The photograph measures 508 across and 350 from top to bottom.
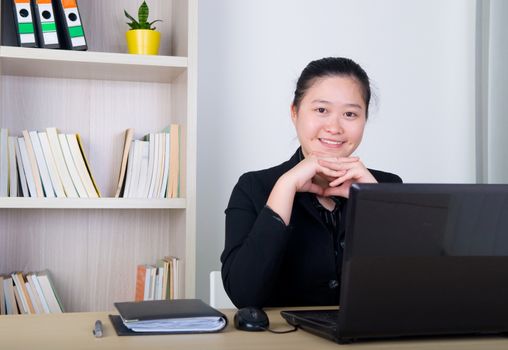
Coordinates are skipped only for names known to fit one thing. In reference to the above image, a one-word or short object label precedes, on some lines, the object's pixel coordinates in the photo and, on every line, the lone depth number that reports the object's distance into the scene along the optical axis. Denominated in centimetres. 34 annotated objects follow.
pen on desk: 131
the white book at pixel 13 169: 264
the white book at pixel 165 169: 276
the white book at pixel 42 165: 266
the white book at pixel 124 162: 277
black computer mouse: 138
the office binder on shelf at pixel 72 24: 268
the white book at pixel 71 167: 269
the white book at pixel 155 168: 276
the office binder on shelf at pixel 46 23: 264
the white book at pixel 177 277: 276
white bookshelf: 287
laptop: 113
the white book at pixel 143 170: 277
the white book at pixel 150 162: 276
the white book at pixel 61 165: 267
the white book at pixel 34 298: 272
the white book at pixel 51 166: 266
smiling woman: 172
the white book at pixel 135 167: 277
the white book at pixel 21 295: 269
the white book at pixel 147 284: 284
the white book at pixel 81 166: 270
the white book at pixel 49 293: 275
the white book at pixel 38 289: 274
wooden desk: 122
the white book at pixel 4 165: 261
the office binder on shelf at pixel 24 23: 263
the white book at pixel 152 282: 283
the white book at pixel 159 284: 282
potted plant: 277
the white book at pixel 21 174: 265
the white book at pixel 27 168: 265
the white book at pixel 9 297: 268
